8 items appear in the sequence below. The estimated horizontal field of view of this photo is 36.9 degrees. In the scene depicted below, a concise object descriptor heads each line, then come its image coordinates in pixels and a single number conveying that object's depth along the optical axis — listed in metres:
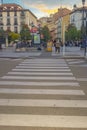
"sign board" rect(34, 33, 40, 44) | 19.66
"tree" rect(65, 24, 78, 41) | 35.54
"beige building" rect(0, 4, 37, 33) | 52.90
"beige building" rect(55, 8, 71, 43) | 55.83
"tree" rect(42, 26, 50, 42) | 39.81
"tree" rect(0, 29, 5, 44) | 32.66
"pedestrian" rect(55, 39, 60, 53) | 14.94
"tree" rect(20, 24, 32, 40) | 34.99
